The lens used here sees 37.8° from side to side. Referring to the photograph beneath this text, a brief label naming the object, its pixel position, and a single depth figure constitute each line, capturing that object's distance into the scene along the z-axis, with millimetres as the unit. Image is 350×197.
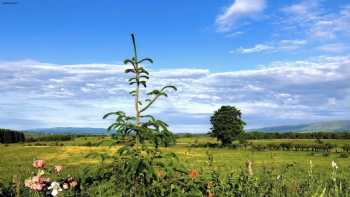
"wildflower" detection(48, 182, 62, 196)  5859
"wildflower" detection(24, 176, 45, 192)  6391
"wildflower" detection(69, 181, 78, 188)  6965
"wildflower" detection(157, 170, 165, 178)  7316
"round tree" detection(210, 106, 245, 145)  93438
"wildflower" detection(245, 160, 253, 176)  8220
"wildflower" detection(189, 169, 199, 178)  7258
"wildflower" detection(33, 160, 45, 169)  6492
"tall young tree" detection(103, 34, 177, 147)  7270
